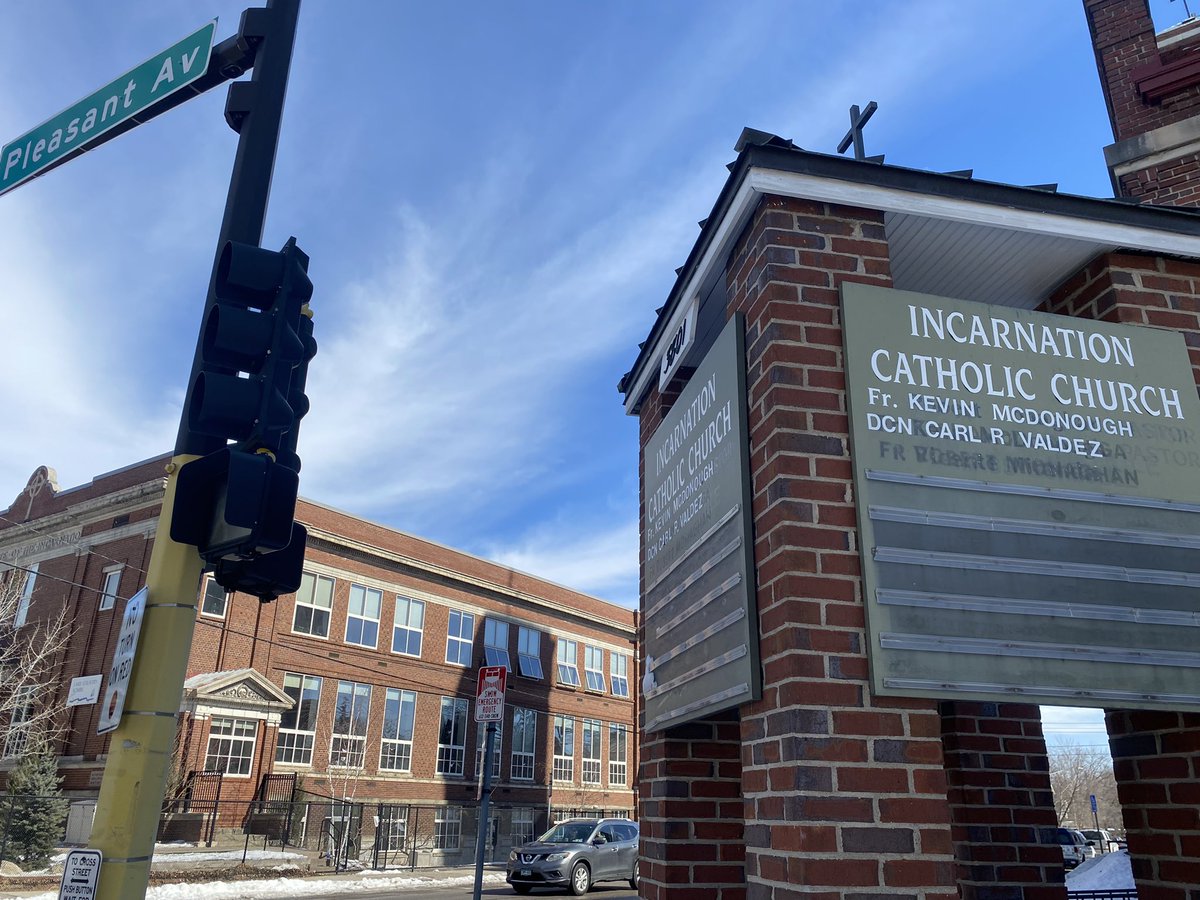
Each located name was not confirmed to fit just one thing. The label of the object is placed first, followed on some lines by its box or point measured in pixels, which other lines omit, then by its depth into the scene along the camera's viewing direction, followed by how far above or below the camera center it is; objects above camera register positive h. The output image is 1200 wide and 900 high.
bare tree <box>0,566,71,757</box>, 28.84 +3.99
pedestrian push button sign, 2.81 -0.28
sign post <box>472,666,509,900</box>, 8.71 +0.85
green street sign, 4.69 +3.53
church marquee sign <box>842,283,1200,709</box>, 3.52 +1.19
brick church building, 3.38 +1.04
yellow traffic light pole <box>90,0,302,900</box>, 2.89 +0.29
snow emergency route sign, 9.25 +0.95
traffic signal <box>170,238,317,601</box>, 3.07 +1.26
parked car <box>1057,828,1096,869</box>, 28.37 -1.49
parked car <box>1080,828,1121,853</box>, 42.14 -1.82
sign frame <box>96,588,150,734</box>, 3.02 +0.40
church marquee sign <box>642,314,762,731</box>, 3.86 +1.12
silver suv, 19.84 -1.38
